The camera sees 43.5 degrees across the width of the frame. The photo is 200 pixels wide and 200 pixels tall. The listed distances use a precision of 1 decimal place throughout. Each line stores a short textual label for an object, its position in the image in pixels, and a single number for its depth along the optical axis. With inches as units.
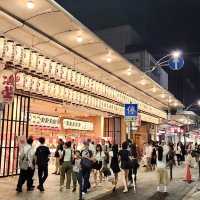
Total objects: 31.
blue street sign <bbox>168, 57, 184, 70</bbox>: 641.9
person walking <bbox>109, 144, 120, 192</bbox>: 408.0
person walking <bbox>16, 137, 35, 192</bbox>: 361.6
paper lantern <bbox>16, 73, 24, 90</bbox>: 409.8
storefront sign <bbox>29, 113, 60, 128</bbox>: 673.9
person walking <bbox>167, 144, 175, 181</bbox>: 561.2
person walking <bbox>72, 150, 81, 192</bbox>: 364.1
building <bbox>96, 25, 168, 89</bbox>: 1653.0
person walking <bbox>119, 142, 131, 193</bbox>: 402.4
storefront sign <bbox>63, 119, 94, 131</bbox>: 802.1
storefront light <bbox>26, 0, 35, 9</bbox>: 341.2
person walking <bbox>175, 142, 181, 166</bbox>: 871.4
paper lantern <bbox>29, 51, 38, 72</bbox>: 412.3
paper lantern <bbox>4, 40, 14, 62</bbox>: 362.8
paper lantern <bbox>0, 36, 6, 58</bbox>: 356.7
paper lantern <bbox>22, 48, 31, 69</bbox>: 394.1
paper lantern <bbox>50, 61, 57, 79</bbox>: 456.0
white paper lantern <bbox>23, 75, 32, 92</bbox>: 422.6
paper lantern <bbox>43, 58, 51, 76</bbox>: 439.6
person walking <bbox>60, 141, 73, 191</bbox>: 382.9
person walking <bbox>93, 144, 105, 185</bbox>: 419.6
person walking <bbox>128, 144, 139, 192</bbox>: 429.5
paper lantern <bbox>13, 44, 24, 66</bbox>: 377.4
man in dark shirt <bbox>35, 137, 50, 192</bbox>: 368.5
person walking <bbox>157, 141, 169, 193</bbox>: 414.6
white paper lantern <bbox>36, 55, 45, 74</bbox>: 427.6
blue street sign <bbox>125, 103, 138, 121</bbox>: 449.6
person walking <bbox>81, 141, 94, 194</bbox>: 372.6
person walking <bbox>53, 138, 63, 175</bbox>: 533.7
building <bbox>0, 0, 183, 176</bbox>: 369.4
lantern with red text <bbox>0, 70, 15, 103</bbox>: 268.6
